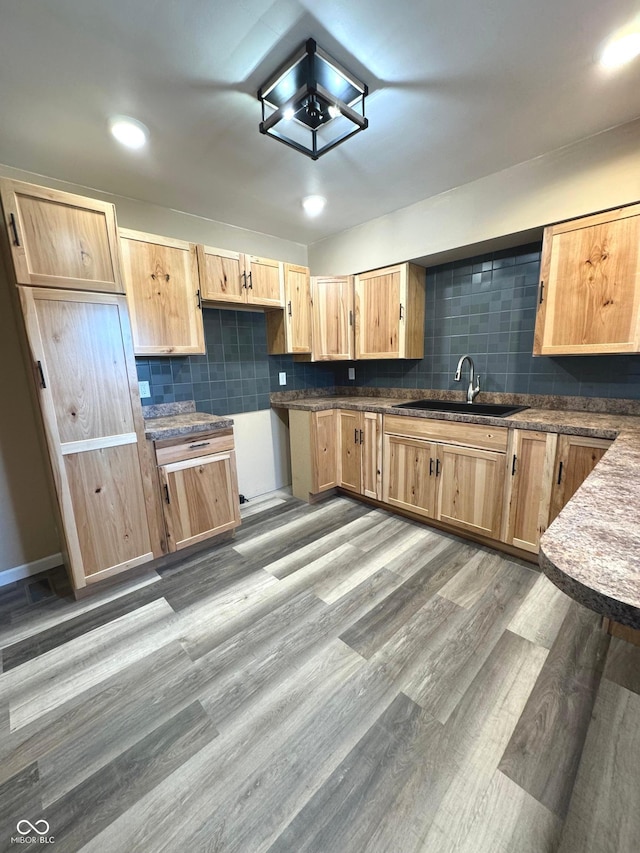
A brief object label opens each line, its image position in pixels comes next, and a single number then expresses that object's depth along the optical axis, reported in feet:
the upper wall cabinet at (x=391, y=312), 9.06
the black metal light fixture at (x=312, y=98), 4.27
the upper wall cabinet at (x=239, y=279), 7.93
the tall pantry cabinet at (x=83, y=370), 5.30
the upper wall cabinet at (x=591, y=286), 5.75
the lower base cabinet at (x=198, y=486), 7.08
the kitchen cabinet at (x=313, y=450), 9.86
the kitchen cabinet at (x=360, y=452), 9.36
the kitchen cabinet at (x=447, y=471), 7.23
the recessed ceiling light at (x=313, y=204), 7.93
